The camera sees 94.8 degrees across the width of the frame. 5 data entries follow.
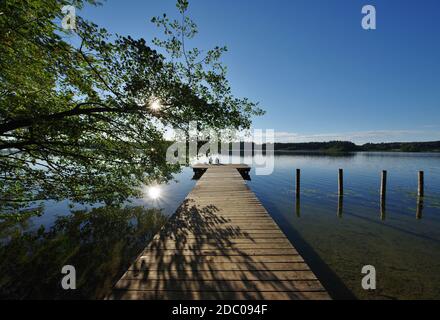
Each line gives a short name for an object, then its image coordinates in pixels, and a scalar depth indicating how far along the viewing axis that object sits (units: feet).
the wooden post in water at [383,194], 44.64
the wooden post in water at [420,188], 52.85
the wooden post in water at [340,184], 54.51
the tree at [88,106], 15.56
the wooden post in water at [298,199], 42.39
